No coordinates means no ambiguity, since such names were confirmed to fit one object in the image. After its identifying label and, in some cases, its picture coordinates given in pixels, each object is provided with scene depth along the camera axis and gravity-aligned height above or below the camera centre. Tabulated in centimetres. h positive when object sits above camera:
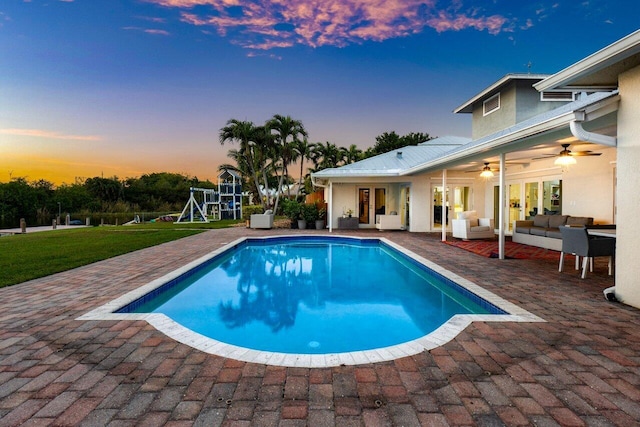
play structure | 2418 +38
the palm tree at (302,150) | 2214 +395
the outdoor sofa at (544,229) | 848 -78
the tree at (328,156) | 3000 +466
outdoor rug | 787 -131
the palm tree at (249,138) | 1977 +420
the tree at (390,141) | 3597 +721
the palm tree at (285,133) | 2033 +464
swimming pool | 343 -172
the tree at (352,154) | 3194 +505
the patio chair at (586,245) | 558 -76
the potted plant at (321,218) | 1556 -74
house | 415 +118
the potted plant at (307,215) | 1591 -56
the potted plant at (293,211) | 1598 -35
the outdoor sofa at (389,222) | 1448 -85
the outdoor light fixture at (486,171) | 1025 +105
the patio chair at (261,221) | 1560 -83
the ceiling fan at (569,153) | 663 +113
